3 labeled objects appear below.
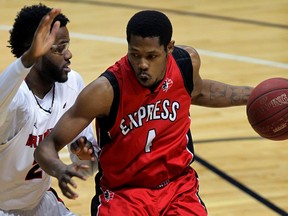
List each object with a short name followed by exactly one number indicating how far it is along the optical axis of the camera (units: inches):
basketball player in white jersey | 398.0
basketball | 413.1
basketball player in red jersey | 369.4
